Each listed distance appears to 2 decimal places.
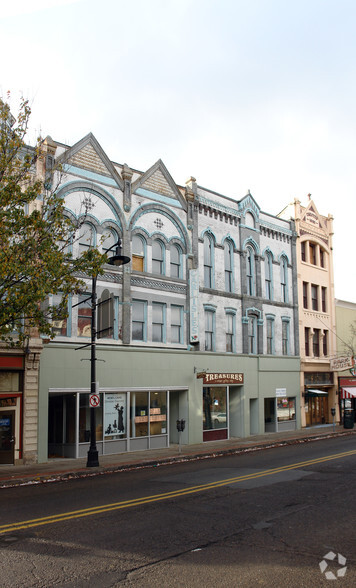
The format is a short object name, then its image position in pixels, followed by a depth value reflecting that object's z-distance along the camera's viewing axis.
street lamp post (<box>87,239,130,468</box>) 17.92
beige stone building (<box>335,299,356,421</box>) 37.38
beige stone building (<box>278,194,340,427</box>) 35.28
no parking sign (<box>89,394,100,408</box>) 18.23
